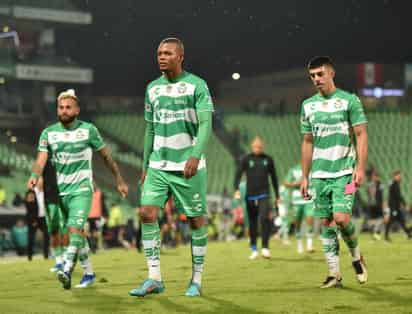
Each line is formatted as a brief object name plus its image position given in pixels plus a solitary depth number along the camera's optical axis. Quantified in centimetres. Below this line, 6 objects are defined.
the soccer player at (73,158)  1811
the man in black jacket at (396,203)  4254
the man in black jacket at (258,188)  2959
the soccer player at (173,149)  1475
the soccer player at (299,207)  3291
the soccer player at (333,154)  1622
